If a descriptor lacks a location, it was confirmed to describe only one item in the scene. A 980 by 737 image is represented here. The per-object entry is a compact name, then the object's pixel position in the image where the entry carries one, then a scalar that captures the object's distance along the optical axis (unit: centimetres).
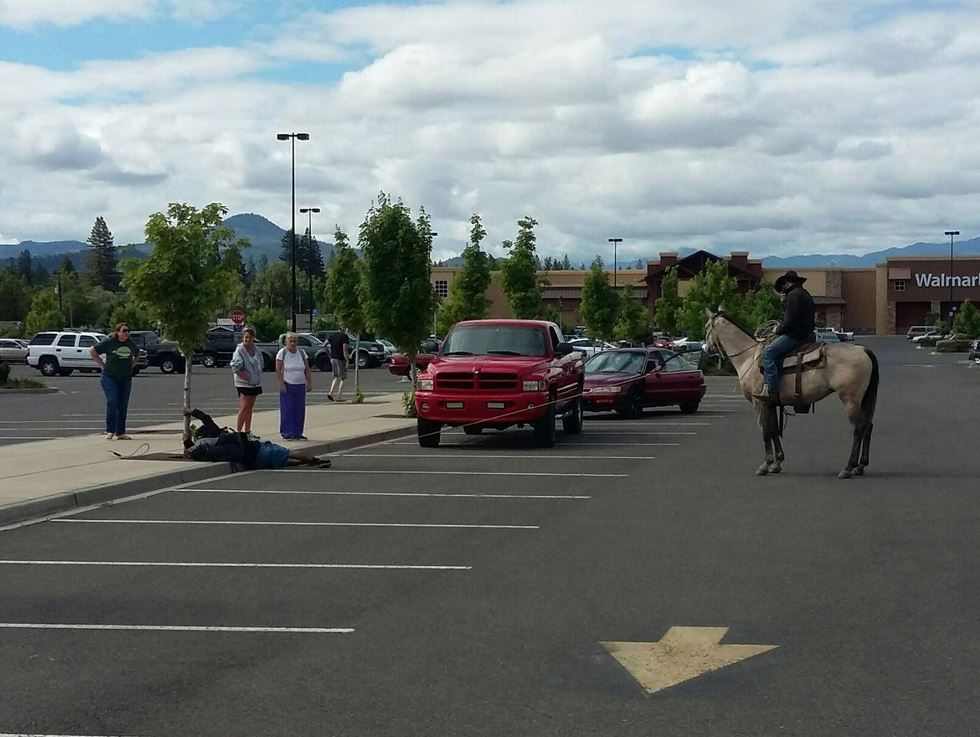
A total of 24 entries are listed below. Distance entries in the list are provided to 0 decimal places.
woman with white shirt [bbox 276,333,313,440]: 2153
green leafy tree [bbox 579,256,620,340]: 6969
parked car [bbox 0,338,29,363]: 7172
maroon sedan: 2895
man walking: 3538
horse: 1653
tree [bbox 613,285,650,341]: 7075
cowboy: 1662
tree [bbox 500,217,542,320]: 5166
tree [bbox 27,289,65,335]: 11044
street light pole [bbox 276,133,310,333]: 6419
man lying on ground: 1794
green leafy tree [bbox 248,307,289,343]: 8150
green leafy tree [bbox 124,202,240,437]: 1931
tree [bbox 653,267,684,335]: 9588
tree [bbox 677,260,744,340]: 6800
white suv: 5634
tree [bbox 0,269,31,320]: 16262
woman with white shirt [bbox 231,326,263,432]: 2075
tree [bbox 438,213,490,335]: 4803
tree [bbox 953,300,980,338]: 10069
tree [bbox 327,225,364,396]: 3950
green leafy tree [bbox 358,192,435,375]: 2862
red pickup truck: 2102
